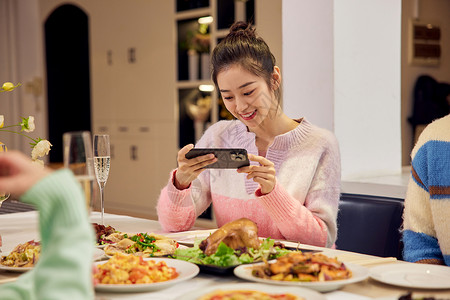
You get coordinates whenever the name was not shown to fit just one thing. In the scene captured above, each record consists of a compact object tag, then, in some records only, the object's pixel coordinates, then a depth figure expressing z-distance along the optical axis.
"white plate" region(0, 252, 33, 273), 1.17
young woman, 1.75
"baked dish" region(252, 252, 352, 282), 1.03
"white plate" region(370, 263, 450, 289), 1.04
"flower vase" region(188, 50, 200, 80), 5.26
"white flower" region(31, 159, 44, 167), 1.58
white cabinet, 5.52
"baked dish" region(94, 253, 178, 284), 1.03
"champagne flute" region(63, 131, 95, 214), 0.71
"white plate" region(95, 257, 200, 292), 0.99
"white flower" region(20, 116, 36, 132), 1.62
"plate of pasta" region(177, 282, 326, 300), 0.89
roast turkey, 1.26
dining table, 1.01
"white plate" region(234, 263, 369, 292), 0.99
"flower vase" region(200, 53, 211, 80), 5.17
